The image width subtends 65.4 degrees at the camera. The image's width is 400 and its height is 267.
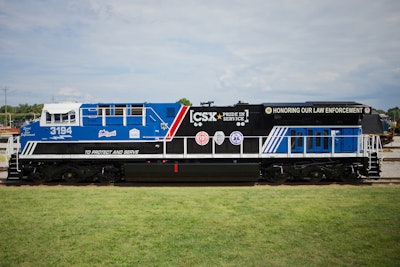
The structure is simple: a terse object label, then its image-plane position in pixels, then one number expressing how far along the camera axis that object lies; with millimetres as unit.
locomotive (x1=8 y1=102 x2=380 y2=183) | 13320
